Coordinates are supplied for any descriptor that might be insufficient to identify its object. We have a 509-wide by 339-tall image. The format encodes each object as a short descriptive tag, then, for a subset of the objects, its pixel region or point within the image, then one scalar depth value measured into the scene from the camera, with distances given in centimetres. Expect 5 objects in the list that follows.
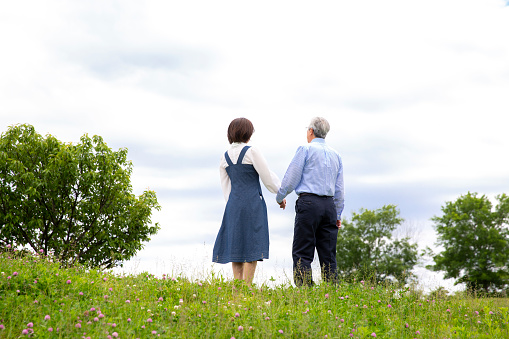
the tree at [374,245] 4156
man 856
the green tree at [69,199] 2172
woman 841
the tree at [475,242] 3678
